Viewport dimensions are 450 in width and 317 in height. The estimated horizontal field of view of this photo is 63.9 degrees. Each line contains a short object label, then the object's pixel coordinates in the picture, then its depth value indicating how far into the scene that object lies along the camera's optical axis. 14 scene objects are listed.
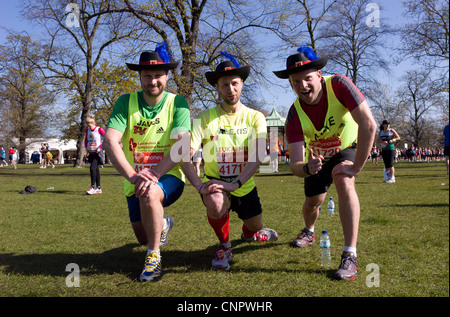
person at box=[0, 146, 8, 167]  34.47
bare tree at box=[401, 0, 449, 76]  21.41
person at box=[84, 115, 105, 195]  10.27
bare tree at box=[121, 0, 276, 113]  17.30
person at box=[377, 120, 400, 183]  12.05
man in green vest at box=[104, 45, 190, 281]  3.52
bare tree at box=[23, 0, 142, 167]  19.33
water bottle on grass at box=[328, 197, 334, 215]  6.49
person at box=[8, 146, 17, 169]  32.91
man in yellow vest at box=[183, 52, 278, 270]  3.83
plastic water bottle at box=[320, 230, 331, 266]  3.57
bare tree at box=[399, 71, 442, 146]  22.88
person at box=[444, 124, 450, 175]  12.81
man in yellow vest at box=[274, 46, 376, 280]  3.30
